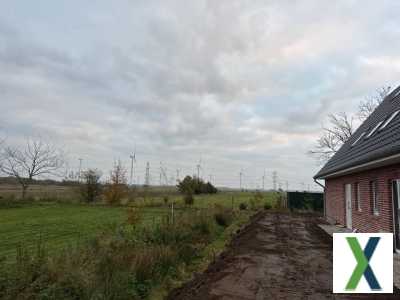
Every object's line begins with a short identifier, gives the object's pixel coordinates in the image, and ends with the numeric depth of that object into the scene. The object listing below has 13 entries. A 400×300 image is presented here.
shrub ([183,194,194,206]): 30.59
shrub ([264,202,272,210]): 30.72
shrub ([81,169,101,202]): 35.41
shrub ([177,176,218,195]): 41.97
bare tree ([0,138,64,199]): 41.19
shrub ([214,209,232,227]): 16.00
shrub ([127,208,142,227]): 10.52
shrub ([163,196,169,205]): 32.47
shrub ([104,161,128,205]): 32.25
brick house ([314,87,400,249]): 9.63
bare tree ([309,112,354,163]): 35.41
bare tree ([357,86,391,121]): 31.02
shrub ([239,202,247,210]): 28.77
